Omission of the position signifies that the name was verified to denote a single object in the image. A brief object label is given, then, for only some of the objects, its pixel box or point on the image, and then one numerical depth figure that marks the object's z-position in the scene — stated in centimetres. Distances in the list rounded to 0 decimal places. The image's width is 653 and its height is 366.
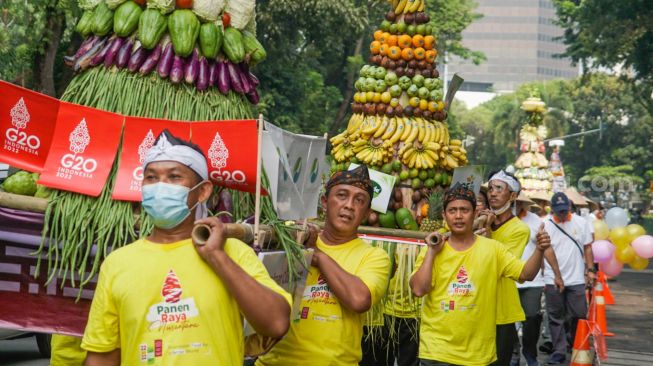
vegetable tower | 568
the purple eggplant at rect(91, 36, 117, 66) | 582
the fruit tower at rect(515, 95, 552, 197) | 3142
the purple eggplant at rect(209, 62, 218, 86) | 579
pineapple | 983
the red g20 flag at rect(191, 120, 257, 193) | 524
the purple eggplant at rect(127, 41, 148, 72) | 574
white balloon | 2198
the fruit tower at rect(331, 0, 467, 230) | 1050
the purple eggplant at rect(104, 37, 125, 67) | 579
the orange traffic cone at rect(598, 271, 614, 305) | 2062
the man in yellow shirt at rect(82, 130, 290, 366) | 398
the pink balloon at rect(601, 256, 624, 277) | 1909
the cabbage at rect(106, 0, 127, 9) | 585
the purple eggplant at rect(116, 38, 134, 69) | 576
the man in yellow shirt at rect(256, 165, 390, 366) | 548
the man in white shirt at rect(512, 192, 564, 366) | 1137
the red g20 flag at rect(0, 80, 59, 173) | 523
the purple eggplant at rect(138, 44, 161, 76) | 572
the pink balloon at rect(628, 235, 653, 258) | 1917
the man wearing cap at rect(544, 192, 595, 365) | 1279
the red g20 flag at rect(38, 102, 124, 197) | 539
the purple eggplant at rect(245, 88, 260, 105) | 605
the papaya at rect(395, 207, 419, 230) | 1000
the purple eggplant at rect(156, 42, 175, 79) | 574
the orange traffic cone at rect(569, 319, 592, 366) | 1064
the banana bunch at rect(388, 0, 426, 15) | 1105
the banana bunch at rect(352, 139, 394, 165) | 1048
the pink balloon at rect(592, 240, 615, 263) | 1792
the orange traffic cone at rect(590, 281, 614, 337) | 1388
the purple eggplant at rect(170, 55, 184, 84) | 570
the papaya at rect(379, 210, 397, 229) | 998
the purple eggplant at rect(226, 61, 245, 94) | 589
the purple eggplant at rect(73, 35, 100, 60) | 591
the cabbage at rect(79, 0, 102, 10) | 602
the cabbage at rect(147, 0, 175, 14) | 582
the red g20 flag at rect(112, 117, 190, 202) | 541
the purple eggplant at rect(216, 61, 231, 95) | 580
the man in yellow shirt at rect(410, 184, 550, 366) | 729
